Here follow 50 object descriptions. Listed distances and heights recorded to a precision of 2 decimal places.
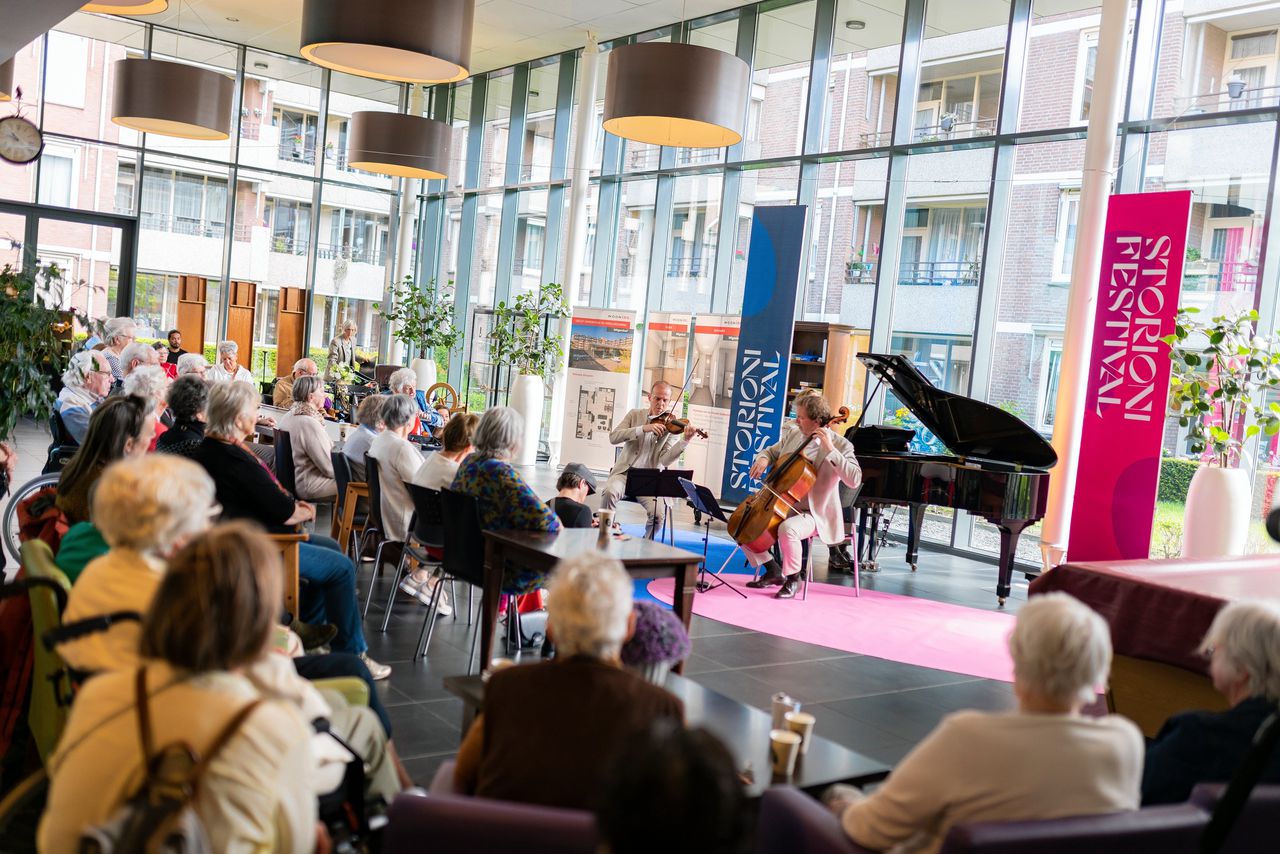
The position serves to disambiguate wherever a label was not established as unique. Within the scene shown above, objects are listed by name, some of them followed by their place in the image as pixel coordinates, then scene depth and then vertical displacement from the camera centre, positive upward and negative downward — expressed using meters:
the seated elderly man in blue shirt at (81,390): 6.57 -0.54
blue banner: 9.75 +0.30
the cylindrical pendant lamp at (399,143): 9.88 +1.77
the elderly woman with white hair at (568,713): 2.06 -0.70
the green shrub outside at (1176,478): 8.13 -0.50
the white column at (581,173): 13.20 +2.20
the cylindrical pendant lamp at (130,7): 7.36 +2.15
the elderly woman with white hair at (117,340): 9.33 -0.27
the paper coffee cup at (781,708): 2.82 -0.87
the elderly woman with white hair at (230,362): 10.63 -0.42
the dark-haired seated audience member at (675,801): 1.17 -0.48
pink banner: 7.28 +0.22
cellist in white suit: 7.02 -0.72
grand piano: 7.02 -0.48
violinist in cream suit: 8.05 -0.65
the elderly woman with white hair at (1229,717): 2.39 -0.67
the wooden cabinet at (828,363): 10.27 +0.14
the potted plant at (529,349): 13.06 +0.00
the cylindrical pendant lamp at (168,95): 9.51 +1.94
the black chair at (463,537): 4.73 -0.86
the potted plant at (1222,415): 6.84 +0.01
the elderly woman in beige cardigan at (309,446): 6.47 -0.71
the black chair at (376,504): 5.53 -0.88
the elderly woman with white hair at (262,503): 4.34 -0.72
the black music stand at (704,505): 7.00 -0.90
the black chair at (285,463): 6.50 -0.83
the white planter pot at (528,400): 13.03 -0.62
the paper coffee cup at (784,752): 2.61 -0.92
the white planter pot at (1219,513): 6.82 -0.61
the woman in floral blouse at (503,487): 4.67 -0.62
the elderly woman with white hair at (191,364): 8.78 -0.39
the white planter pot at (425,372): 15.09 -0.47
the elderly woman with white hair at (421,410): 8.75 -0.70
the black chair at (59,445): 6.40 -0.86
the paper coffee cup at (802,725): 2.73 -0.89
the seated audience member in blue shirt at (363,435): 6.24 -0.60
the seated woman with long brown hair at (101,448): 3.51 -0.47
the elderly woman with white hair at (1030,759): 2.00 -0.68
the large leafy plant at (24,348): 5.80 -0.26
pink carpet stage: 5.91 -1.46
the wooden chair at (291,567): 4.14 -0.93
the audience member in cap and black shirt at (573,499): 6.15 -0.86
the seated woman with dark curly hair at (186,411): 4.84 -0.44
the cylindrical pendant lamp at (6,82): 10.40 +2.08
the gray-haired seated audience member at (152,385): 5.75 -0.41
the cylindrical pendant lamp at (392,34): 5.65 +1.61
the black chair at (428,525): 5.02 -0.88
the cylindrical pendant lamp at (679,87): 6.82 +1.76
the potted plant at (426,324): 15.23 +0.21
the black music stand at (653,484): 7.48 -0.85
